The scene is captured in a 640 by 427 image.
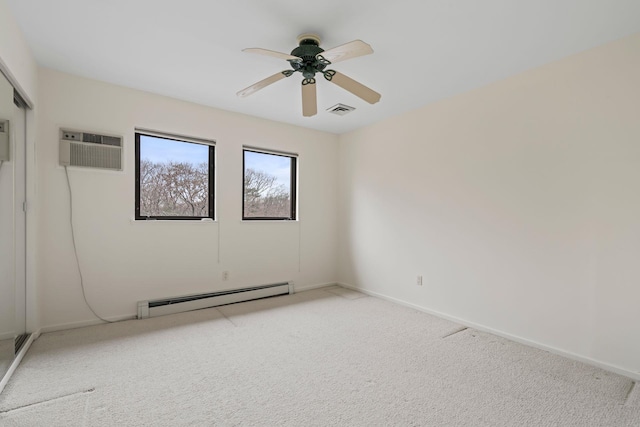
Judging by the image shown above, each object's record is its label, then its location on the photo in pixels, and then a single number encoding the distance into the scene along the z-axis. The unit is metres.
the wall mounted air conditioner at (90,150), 2.82
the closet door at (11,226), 2.01
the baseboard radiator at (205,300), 3.22
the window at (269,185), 4.09
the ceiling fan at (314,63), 1.98
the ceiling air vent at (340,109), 3.53
